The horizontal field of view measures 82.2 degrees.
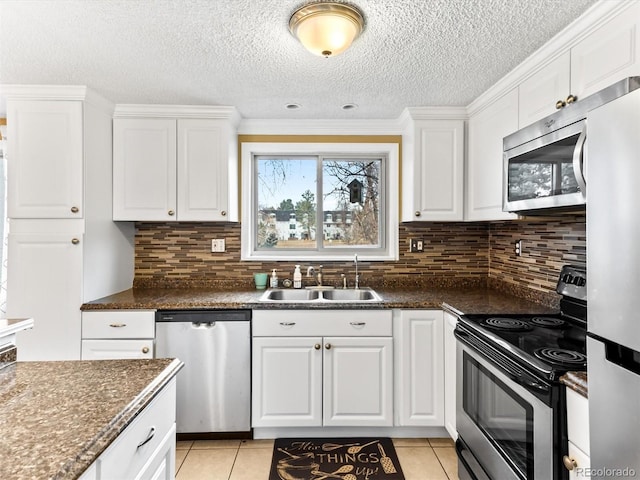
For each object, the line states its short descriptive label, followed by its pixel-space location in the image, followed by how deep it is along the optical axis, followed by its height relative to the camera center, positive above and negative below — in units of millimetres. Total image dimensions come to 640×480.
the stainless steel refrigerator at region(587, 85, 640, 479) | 748 -100
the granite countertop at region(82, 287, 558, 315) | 2141 -390
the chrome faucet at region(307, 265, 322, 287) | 2874 -272
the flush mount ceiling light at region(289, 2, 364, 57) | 1450 +878
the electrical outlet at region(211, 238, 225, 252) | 2916 -51
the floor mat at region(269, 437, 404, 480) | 1991 -1278
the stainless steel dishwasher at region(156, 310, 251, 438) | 2270 -774
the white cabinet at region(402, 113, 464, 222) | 2619 +520
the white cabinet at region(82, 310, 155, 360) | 2252 -580
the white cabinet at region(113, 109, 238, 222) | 2598 +524
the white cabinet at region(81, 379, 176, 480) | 790 -521
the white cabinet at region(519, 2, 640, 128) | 1306 +718
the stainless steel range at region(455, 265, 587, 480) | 1181 -563
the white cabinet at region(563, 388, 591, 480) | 1062 -589
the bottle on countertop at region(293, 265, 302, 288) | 2840 -305
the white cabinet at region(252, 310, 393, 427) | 2297 -801
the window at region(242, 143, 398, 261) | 3057 +300
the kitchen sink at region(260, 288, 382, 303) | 2727 -413
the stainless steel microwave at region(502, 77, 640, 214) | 1255 +334
